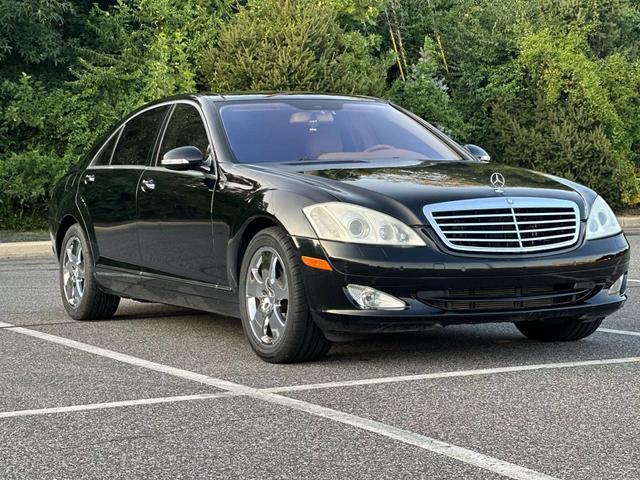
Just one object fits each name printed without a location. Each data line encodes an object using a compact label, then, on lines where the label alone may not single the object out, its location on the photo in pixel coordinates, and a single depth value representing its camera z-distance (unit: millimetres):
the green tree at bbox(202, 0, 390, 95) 21797
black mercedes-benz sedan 6984
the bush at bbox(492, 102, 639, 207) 24641
